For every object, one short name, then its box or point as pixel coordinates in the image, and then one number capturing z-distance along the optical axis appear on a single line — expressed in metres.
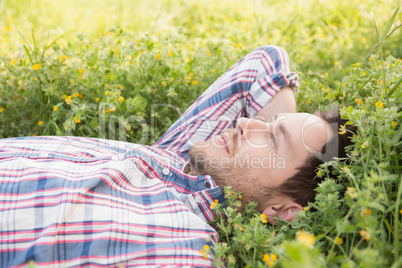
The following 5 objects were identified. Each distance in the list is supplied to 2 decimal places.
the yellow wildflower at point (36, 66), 1.20
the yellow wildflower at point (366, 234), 0.83
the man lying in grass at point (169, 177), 0.93
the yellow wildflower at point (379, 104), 0.93
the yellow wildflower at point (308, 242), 0.71
